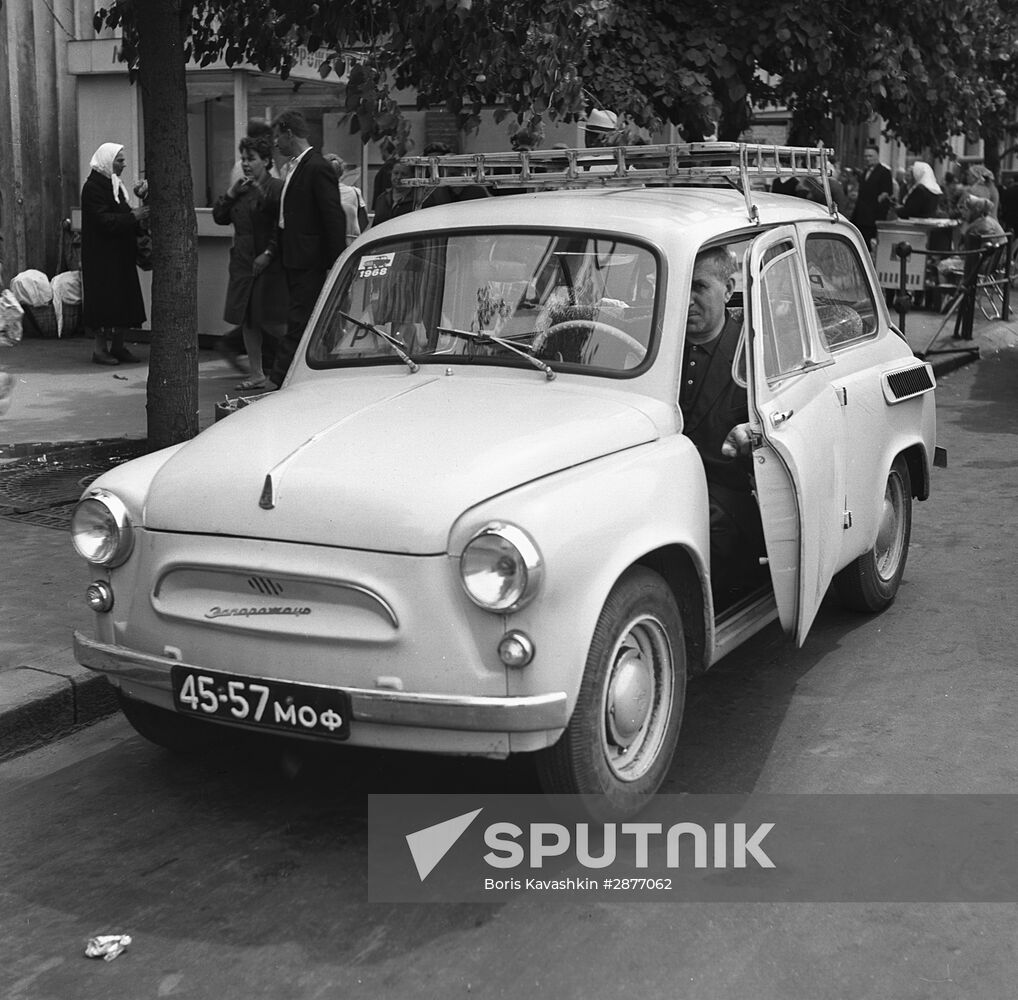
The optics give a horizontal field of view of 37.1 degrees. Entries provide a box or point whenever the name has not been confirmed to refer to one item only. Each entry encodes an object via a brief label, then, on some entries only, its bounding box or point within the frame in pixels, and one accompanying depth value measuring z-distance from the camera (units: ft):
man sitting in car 17.26
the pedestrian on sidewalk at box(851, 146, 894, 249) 62.80
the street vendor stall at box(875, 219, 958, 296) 61.21
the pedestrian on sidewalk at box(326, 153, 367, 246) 39.75
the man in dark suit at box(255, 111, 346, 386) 33.58
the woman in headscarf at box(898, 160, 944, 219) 66.95
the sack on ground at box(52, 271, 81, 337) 51.80
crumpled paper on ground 12.08
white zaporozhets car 12.83
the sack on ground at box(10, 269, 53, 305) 50.72
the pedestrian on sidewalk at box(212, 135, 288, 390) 36.83
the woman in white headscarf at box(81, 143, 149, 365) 43.27
